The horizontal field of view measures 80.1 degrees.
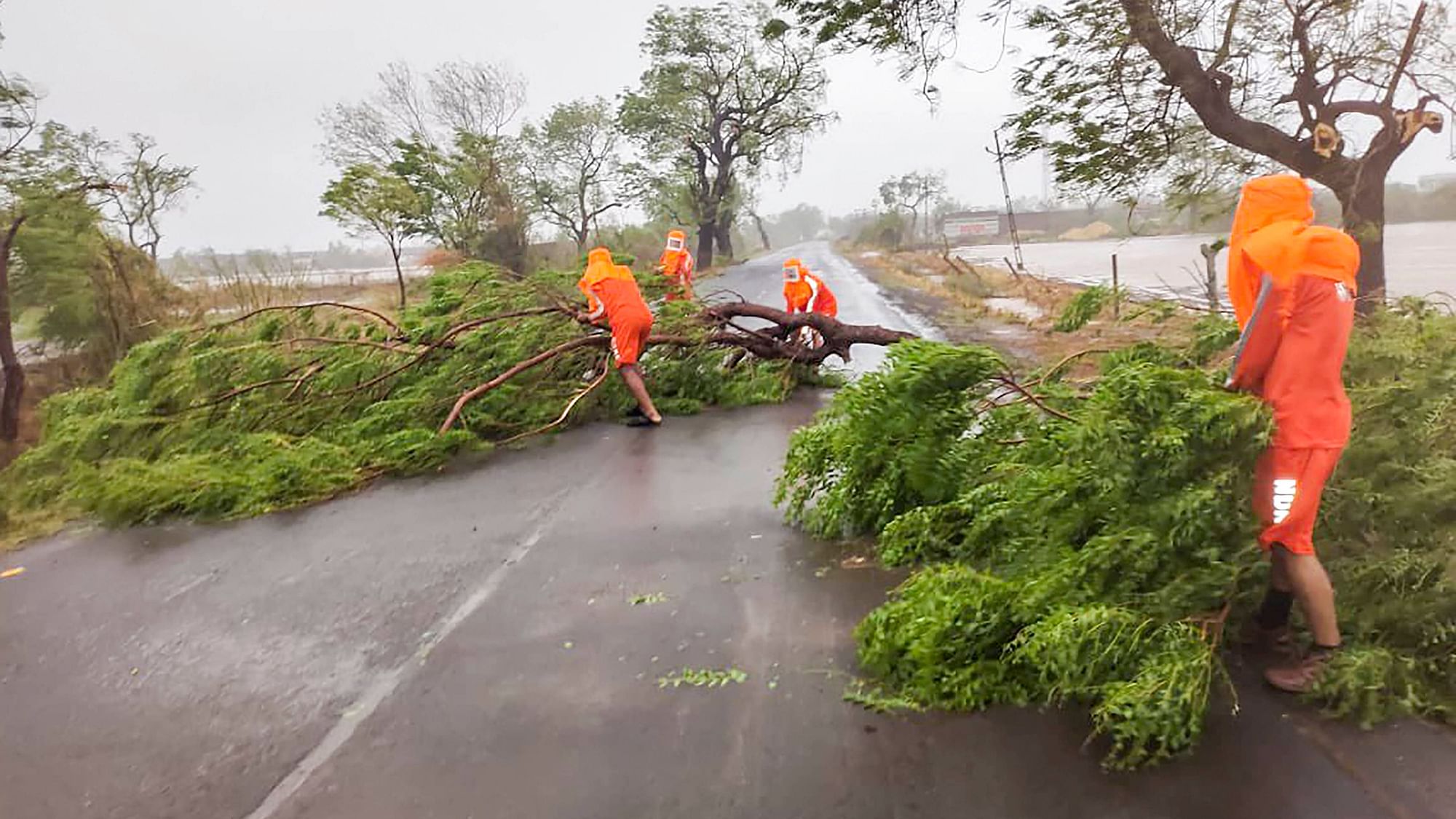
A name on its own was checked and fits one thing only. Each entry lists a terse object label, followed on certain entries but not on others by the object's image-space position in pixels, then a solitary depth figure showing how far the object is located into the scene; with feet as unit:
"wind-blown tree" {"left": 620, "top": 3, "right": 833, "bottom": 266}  144.56
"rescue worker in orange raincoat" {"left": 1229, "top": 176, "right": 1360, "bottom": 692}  9.18
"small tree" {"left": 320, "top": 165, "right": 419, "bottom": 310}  68.74
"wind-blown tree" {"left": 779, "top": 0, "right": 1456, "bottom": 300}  23.44
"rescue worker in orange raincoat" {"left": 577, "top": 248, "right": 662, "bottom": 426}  26.91
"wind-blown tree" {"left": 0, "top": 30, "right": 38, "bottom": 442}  44.91
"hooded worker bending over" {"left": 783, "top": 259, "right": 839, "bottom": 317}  35.91
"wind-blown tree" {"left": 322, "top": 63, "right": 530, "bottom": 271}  85.25
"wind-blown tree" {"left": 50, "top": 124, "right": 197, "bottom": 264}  90.02
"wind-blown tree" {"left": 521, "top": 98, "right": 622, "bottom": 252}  141.18
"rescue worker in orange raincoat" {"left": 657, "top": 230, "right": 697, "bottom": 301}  36.16
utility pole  84.76
